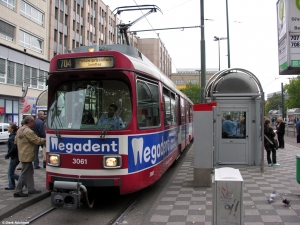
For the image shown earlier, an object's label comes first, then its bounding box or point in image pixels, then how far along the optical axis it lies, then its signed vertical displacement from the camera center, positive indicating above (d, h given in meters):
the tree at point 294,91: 64.81 +6.09
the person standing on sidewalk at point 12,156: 7.20 -0.77
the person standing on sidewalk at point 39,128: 9.69 -0.20
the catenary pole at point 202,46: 14.09 +3.29
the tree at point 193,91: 52.73 +5.03
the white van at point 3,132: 23.64 -0.79
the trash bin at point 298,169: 6.40 -0.95
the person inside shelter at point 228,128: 11.02 -0.23
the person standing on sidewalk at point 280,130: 15.55 -0.43
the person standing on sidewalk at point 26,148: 6.65 -0.55
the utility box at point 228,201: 4.13 -1.02
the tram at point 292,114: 51.91 +1.21
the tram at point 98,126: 5.68 -0.09
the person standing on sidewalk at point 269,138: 10.88 -0.57
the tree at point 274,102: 104.30 +6.38
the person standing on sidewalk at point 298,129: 15.38 -0.40
